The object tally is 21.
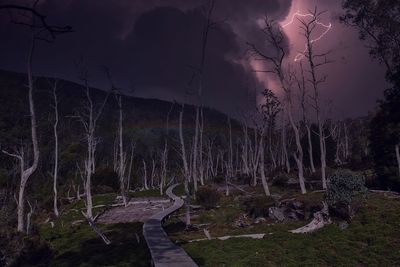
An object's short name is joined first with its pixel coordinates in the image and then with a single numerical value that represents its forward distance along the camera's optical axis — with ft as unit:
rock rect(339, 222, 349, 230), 74.27
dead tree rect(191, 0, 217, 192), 111.45
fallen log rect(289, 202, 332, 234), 75.87
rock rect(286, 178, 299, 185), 180.00
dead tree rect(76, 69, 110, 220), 135.74
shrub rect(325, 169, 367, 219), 79.82
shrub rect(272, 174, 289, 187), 179.32
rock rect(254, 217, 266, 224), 96.55
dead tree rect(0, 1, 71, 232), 74.59
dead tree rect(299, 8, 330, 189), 137.75
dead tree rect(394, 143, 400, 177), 110.79
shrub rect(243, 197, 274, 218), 101.50
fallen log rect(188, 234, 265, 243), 76.54
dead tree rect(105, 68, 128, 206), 163.92
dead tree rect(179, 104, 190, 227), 96.22
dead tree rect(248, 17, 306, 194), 134.00
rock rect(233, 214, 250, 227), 94.79
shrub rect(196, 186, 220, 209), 139.74
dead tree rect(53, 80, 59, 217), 135.33
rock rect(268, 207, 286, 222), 94.27
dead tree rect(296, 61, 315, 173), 149.64
